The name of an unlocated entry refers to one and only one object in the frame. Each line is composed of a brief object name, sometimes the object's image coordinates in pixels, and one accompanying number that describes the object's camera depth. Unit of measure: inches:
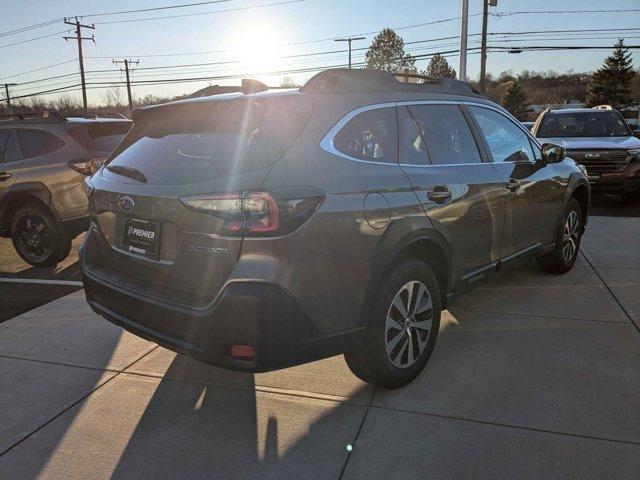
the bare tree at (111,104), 3457.2
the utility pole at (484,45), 1289.4
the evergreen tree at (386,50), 2896.2
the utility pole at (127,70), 2353.6
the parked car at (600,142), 361.7
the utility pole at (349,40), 2253.3
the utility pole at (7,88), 2570.6
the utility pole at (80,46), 1900.8
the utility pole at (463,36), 642.8
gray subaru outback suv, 91.6
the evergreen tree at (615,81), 2874.0
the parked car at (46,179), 237.3
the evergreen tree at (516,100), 2699.3
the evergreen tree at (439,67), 3129.9
